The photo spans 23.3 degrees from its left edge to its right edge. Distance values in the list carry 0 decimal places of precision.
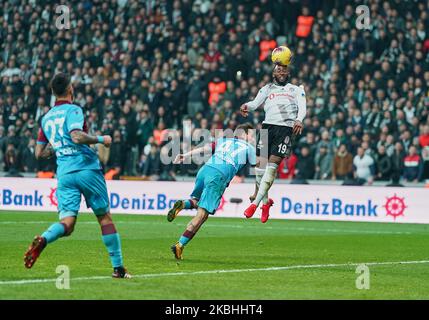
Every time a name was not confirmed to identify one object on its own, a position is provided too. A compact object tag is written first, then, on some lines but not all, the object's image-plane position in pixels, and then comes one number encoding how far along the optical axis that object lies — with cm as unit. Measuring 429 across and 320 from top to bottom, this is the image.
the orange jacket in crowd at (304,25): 2949
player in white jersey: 1605
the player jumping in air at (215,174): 1446
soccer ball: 1552
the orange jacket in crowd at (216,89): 2888
